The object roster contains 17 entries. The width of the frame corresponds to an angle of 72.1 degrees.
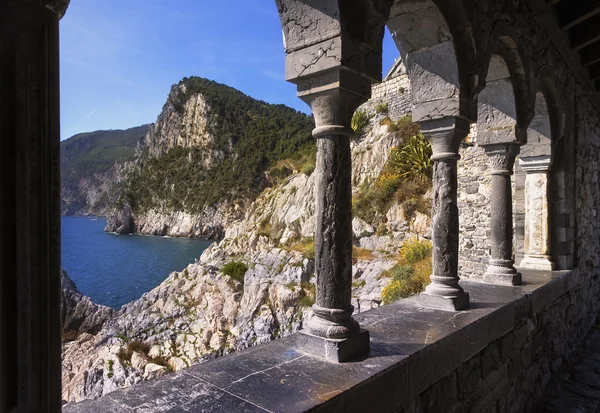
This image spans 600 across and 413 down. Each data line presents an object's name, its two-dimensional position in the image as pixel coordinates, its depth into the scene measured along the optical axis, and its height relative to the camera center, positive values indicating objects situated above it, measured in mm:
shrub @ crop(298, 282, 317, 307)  11398 -2436
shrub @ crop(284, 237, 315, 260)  13717 -1371
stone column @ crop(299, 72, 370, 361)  2156 -58
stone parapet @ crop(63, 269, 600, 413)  1622 -763
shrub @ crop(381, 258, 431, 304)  9352 -1692
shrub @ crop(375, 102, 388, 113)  19391 +4769
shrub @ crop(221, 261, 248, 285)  14617 -2163
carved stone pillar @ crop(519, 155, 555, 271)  5023 -88
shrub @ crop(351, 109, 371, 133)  19891 +4283
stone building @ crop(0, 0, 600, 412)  971 -64
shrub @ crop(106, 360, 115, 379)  10375 -4060
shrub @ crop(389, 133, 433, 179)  13289 +1631
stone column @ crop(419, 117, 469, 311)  3180 -33
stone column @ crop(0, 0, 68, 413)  933 +12
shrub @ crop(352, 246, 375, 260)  12344 -1375
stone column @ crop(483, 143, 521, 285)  4246 +3
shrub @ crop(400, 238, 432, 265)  10844 -1165
